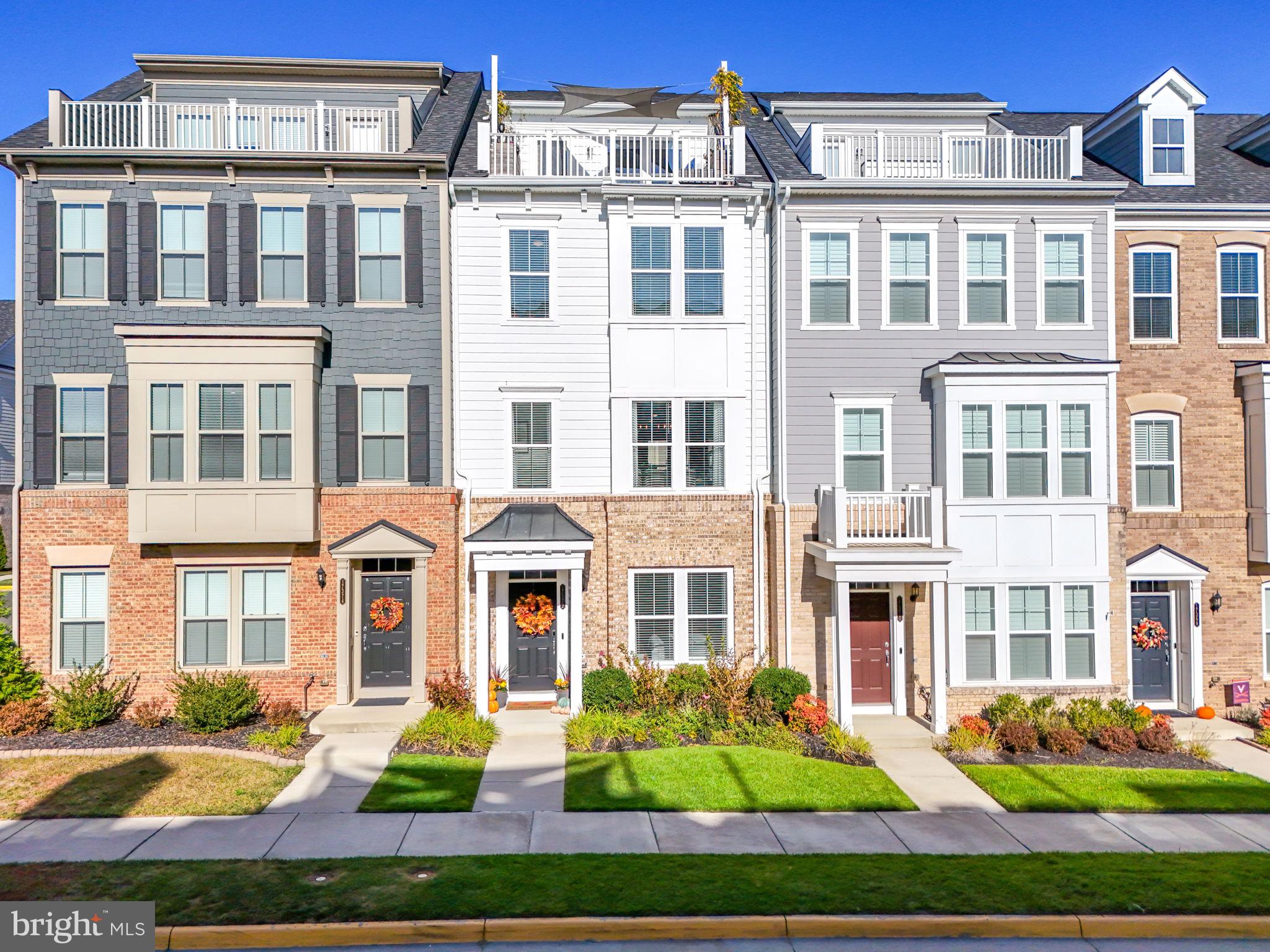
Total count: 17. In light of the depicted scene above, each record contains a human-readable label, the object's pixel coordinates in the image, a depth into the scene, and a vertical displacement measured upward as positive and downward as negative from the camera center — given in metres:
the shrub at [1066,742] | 13.62 -4.03
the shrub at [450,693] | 14.67 -3.44
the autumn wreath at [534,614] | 15.90 -2.28
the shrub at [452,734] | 13.40 -3.82
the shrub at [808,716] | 14.16 -3.74
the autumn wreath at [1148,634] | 16.17 -2.75
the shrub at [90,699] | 13.95 -3.40
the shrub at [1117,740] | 13.73 -4.04
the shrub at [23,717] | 13.62 -3.57
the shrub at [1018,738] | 13.79 -4.00
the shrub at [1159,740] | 13.80 -4.06
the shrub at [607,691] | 14.89 -3.48
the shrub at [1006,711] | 14.50 -3.76
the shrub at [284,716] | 14.05 -3.67
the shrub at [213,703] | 13.77 -3.40
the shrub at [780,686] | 14.59 -3.36
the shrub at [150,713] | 14.24 -3.70
